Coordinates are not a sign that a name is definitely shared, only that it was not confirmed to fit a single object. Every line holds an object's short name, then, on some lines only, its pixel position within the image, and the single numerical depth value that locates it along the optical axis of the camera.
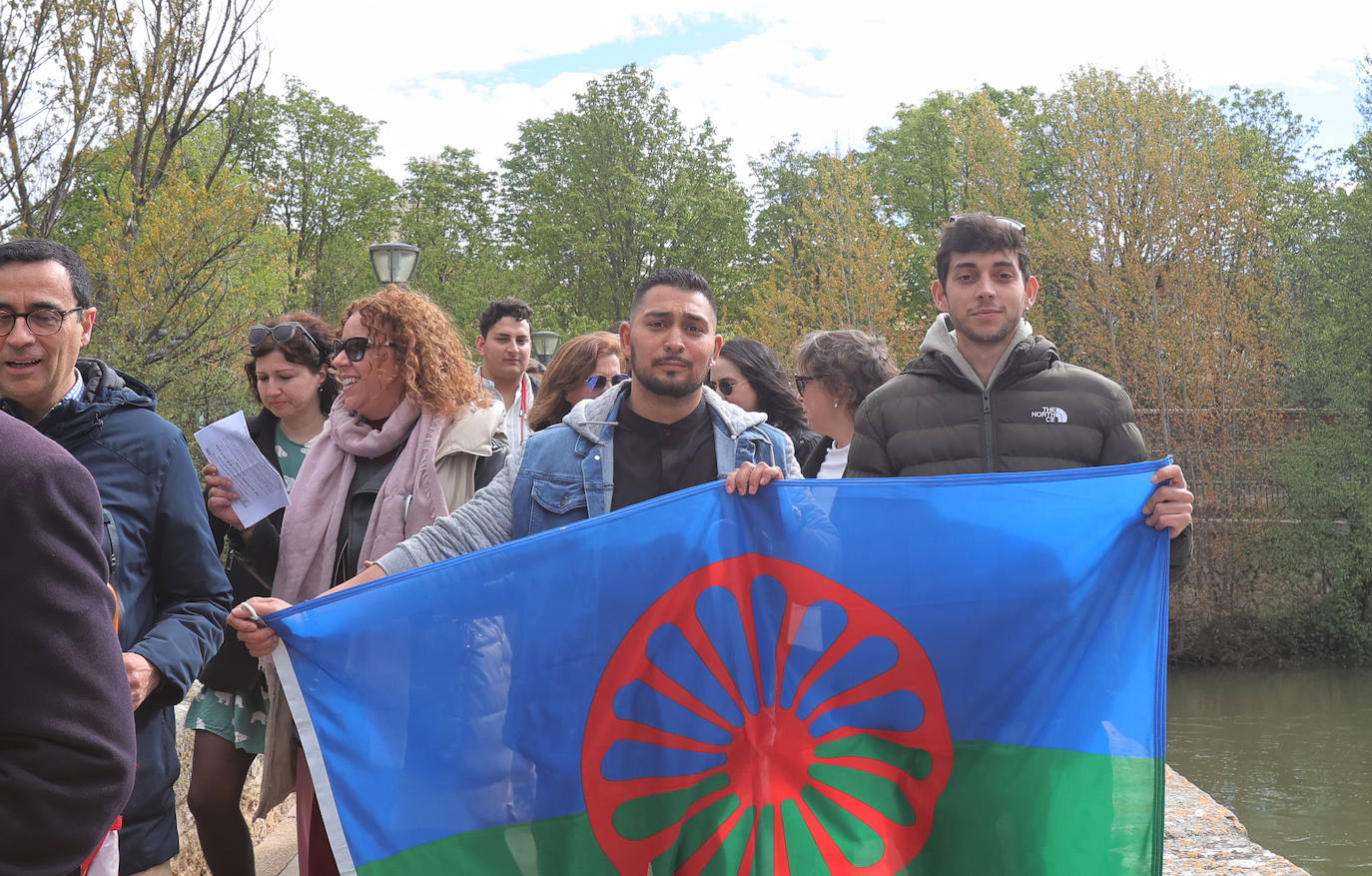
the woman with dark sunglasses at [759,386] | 5.51
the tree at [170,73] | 11.94
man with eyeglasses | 2.63
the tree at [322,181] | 37.72
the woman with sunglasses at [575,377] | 5.53
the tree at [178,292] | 12.11
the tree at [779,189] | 40.91
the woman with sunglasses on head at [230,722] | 3.75
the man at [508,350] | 6.68
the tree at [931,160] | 37.38
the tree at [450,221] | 34.91
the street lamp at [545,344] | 22.45
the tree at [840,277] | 33.09
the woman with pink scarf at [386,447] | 3.77
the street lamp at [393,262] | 13.16
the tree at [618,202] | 34.34
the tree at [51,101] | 11.40
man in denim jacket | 3.29
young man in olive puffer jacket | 3.51
